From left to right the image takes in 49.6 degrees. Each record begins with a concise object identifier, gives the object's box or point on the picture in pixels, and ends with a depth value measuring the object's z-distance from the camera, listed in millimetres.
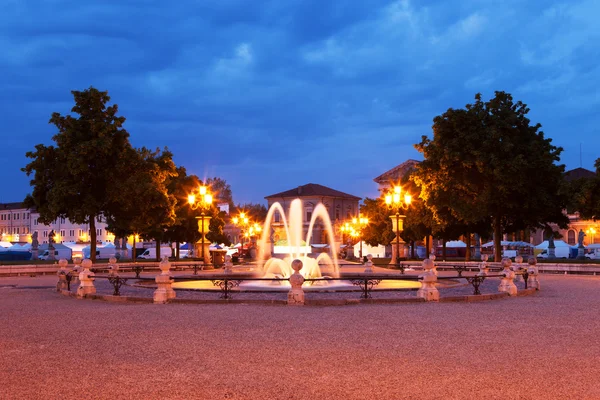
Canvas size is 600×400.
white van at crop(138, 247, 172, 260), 79875
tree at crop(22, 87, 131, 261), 41250
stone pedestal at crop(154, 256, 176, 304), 19219
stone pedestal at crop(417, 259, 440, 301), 19469
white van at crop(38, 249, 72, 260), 68144
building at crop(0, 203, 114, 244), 136500
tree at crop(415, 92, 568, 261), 42719
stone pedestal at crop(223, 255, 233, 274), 36750
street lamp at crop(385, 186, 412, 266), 36406
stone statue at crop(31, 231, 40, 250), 61656
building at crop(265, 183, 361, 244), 128000
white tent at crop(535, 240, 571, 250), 70062
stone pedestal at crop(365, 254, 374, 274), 36775
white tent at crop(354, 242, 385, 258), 83194
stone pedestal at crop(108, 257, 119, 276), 31734
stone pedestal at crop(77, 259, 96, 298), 21656
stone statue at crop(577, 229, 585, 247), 64231
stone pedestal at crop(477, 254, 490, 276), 29162
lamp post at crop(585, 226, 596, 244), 87750
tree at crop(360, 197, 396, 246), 66062
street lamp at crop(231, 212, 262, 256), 65062
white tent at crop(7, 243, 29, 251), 67188
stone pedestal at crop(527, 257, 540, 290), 24453
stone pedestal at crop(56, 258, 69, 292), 24656
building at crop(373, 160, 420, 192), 105688
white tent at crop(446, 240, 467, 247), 75375
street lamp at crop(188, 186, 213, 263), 37125
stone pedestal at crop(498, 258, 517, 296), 21828
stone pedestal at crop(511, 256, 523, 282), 25639
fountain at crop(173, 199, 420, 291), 25311
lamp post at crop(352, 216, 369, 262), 67038
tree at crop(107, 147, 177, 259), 42656
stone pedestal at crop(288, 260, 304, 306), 18469
